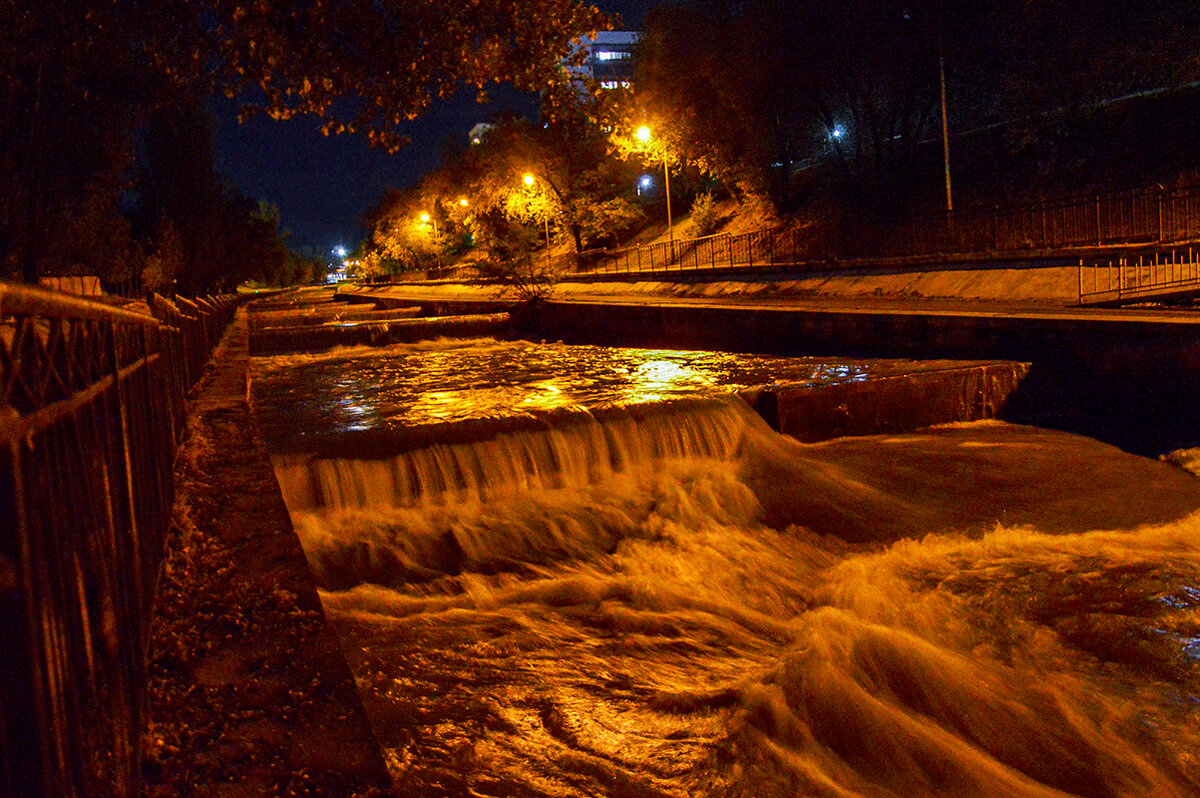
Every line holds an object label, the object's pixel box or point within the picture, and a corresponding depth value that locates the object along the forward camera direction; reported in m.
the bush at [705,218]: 47.91
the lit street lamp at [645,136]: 36.09
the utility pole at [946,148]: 26.75
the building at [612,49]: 117.44
